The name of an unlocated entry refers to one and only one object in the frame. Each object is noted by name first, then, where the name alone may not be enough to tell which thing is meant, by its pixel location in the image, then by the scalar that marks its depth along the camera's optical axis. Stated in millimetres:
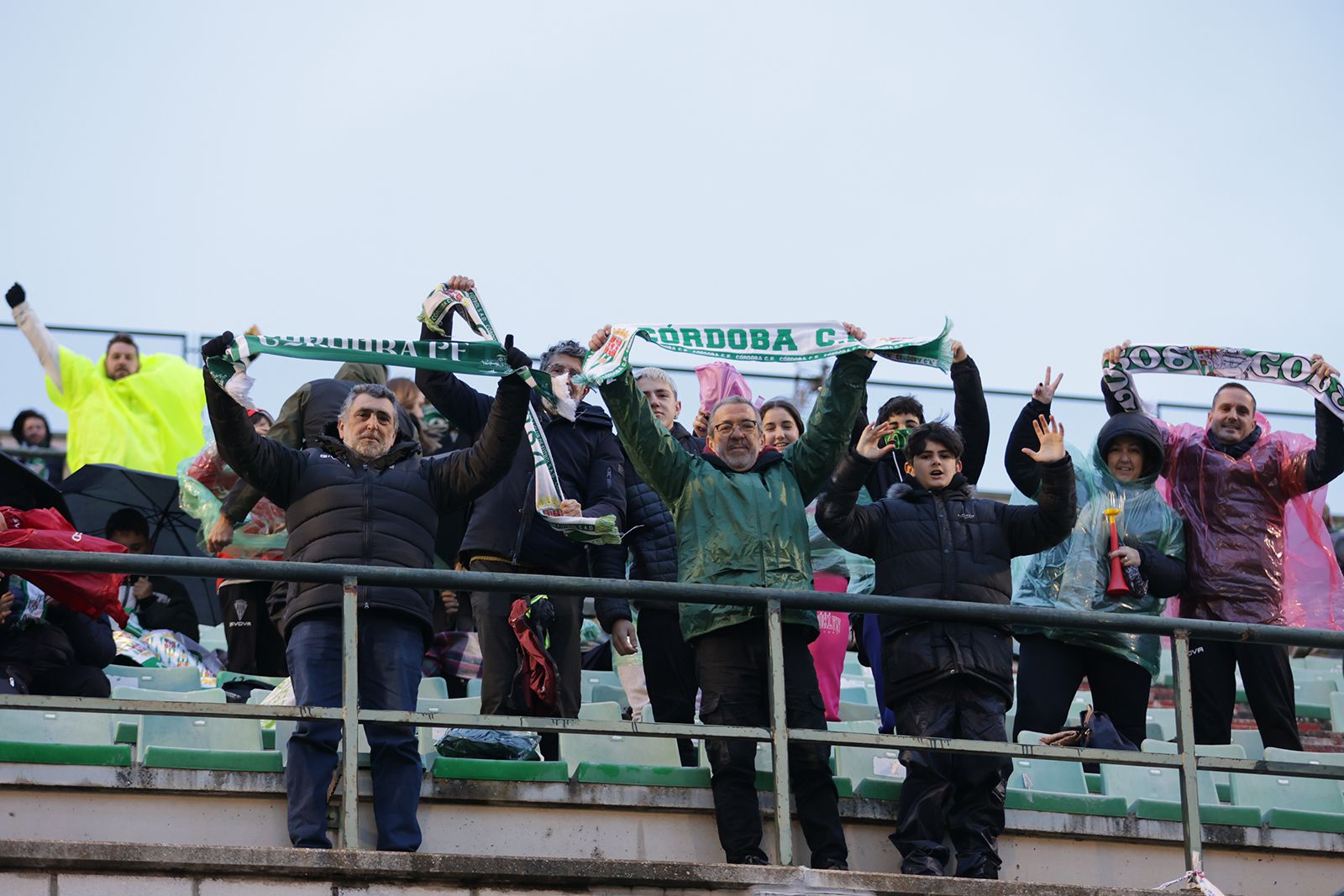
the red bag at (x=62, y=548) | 16828
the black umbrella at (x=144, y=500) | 24000
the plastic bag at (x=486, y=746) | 16703
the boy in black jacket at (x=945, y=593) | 16219
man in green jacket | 16031
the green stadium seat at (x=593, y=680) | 20797
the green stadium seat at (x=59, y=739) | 15719
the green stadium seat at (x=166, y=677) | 19781
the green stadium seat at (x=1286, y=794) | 18406
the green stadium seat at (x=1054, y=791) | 17094
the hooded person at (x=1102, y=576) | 18469
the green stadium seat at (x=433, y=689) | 19906
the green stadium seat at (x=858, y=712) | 21250
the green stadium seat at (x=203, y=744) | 15828
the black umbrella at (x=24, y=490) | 18500
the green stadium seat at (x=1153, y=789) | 17250
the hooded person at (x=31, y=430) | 31219
